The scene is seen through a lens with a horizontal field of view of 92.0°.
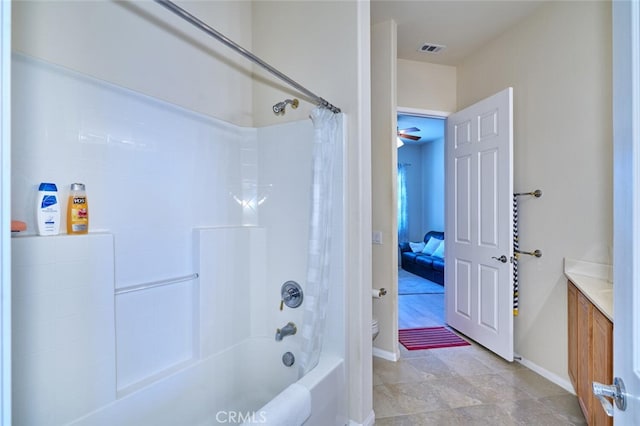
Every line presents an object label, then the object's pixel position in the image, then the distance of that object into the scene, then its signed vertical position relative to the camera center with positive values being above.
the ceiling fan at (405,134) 5.09 +1.27
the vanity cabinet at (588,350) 1.45 -0.77
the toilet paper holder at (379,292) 2.62 -0.70
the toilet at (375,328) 2.55 -0.97
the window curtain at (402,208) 7.43 +0.07
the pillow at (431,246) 6.18 -0.71
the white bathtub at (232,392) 1.36 -0.94
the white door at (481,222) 2.56 -0.11
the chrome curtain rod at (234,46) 1.07 +0.71
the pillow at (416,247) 6.79 -0.80
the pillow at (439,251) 5.90 -0.79
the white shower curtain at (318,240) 1.69 -0.16
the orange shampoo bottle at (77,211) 1.25 +0.00
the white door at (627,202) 0.62 +0.02
